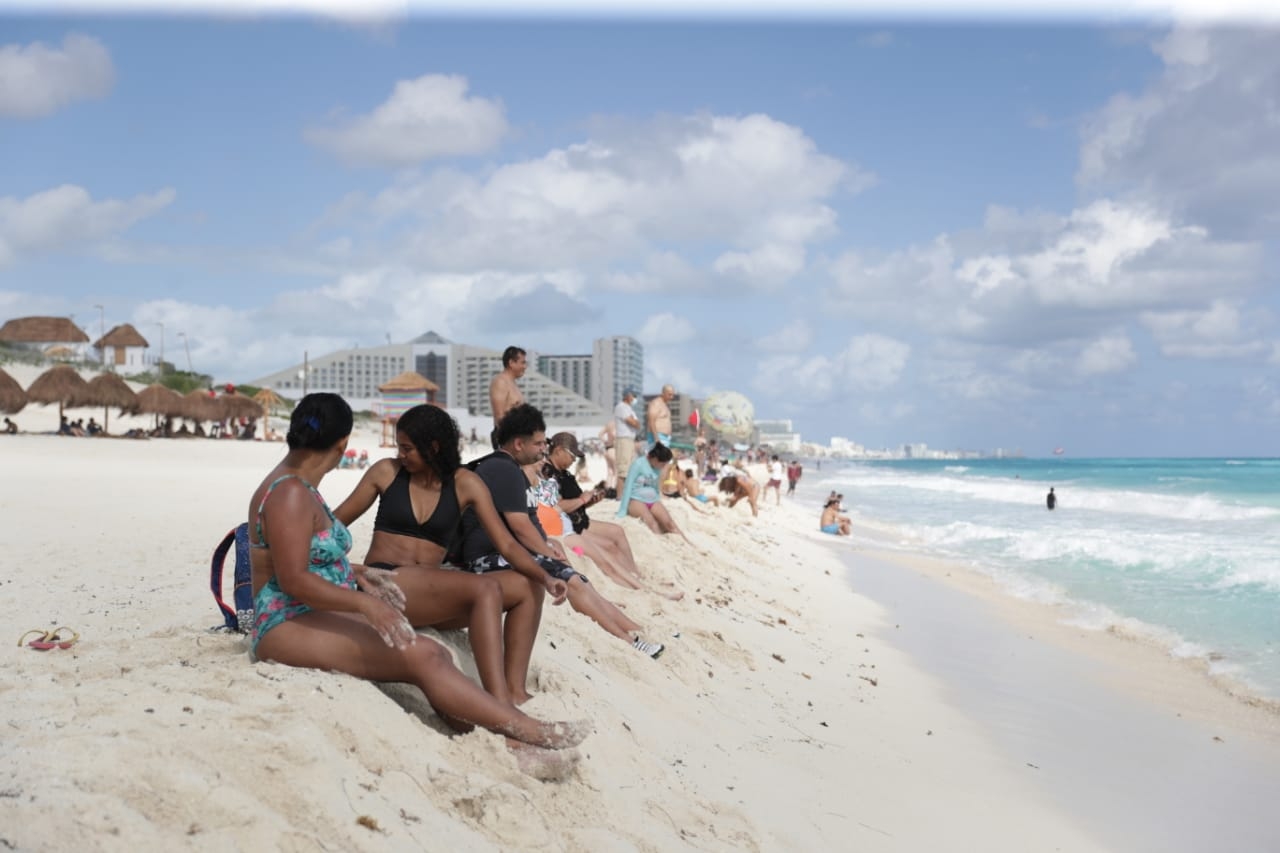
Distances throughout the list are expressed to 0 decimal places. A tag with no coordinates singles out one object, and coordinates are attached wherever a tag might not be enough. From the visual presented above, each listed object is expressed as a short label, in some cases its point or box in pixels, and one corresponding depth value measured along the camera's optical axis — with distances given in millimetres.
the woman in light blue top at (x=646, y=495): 8812
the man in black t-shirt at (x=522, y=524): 3832
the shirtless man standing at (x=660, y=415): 11820
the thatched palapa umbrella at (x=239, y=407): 32562
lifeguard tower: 39031
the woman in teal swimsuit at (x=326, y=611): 2875
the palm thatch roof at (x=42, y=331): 52875
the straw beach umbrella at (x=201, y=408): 30500
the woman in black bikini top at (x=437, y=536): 3445
